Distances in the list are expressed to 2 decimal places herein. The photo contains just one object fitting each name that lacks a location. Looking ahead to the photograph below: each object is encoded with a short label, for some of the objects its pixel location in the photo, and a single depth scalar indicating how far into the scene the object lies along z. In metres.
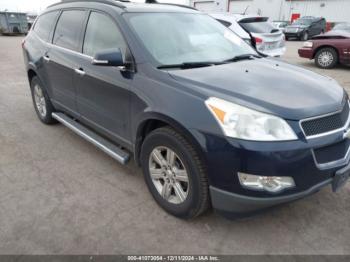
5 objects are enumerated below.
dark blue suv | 2.20
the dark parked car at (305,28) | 23.80
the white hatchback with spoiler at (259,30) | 8.19
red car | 9.61
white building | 36.15
